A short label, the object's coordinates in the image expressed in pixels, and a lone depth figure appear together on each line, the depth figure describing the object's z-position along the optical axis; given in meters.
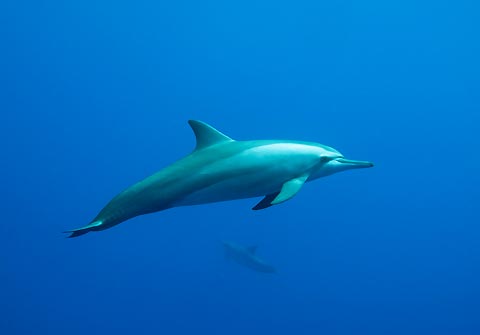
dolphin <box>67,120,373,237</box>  4.05
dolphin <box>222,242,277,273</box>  12.23
